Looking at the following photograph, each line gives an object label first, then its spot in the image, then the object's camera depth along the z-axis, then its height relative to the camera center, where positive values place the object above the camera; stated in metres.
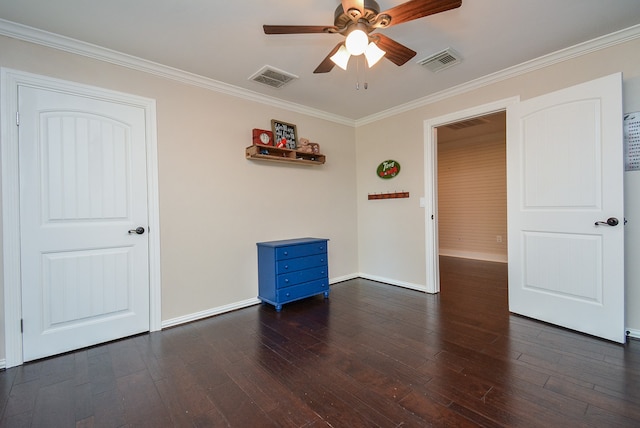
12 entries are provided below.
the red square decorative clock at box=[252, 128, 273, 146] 3.30 +0.92
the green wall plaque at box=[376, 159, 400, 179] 4.01 +0.62
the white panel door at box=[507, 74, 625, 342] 2.28 +0.01
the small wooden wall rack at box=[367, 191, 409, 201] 3.92 +0.24
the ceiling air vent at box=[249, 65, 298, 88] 2.83 +1.44
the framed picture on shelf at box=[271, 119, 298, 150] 3.56 +1.05
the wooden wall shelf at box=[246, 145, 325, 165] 3.26 +0.72
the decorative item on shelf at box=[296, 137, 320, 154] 3.69 +0.90
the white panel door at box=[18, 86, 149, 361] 2.19 -0.03
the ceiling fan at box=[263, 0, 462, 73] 1.61 +1.15
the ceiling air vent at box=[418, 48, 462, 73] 2.59 +1.44
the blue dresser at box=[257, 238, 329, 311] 3.16 -0.66
